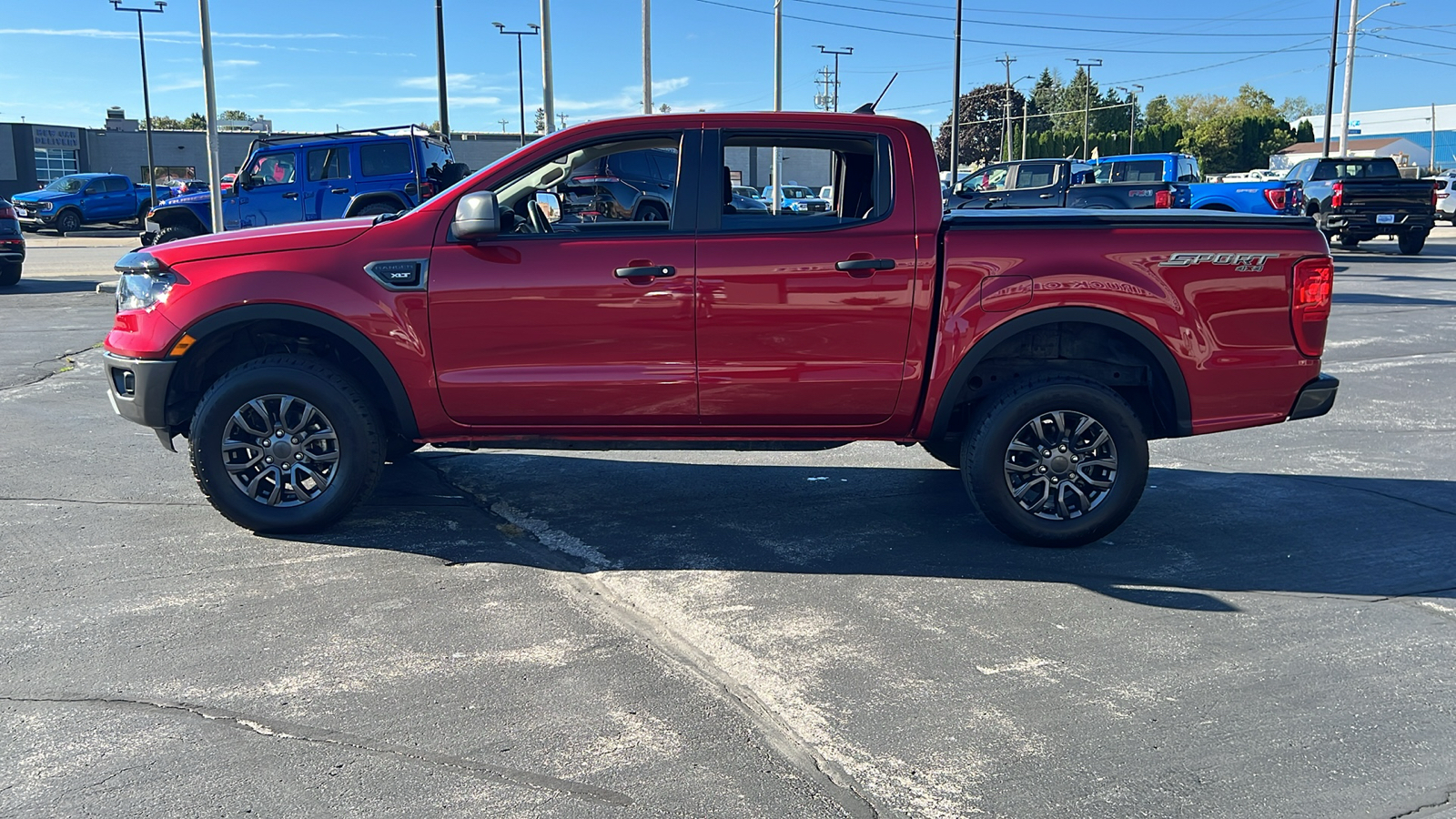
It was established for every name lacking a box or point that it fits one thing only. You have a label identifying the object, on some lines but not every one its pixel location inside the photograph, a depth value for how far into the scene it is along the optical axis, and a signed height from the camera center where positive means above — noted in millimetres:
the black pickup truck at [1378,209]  23719 +73
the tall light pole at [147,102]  42319 +5129
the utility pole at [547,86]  26031 +2939
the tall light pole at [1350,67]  39562 +5000
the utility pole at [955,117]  38600 +3259
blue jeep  18391 +686
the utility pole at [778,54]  29688 +4182
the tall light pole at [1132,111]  90125 +8606
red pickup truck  5016 -485
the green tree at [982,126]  115125 +8840
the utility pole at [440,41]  33438 +5094
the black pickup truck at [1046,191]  18719 +405
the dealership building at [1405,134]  113500 +8373
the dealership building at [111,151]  58188 +3609
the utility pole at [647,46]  25812 +3788
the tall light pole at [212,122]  19531 +1774
